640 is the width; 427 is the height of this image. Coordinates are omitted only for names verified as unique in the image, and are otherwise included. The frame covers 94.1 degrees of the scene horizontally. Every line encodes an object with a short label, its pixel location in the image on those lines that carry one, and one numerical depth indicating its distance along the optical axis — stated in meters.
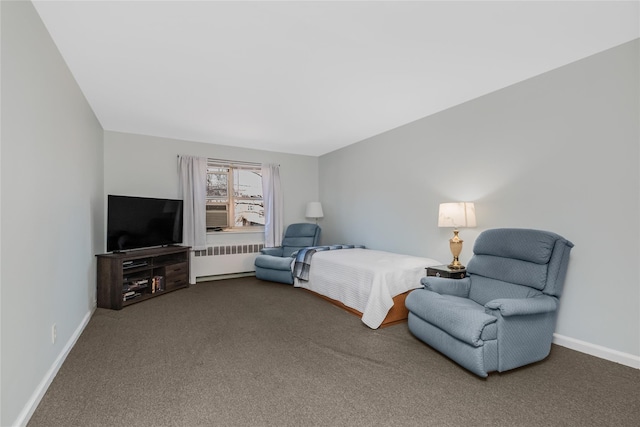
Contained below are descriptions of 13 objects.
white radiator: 5.09
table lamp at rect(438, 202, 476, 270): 3.20
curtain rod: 5.29
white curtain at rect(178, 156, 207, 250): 4.98
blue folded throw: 4.51
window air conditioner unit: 5.35
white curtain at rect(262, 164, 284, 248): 5.69
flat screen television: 3.86
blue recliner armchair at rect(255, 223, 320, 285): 4.84
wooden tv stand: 3.66
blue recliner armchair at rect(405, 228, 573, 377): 2.11
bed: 3.10
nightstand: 3.03
